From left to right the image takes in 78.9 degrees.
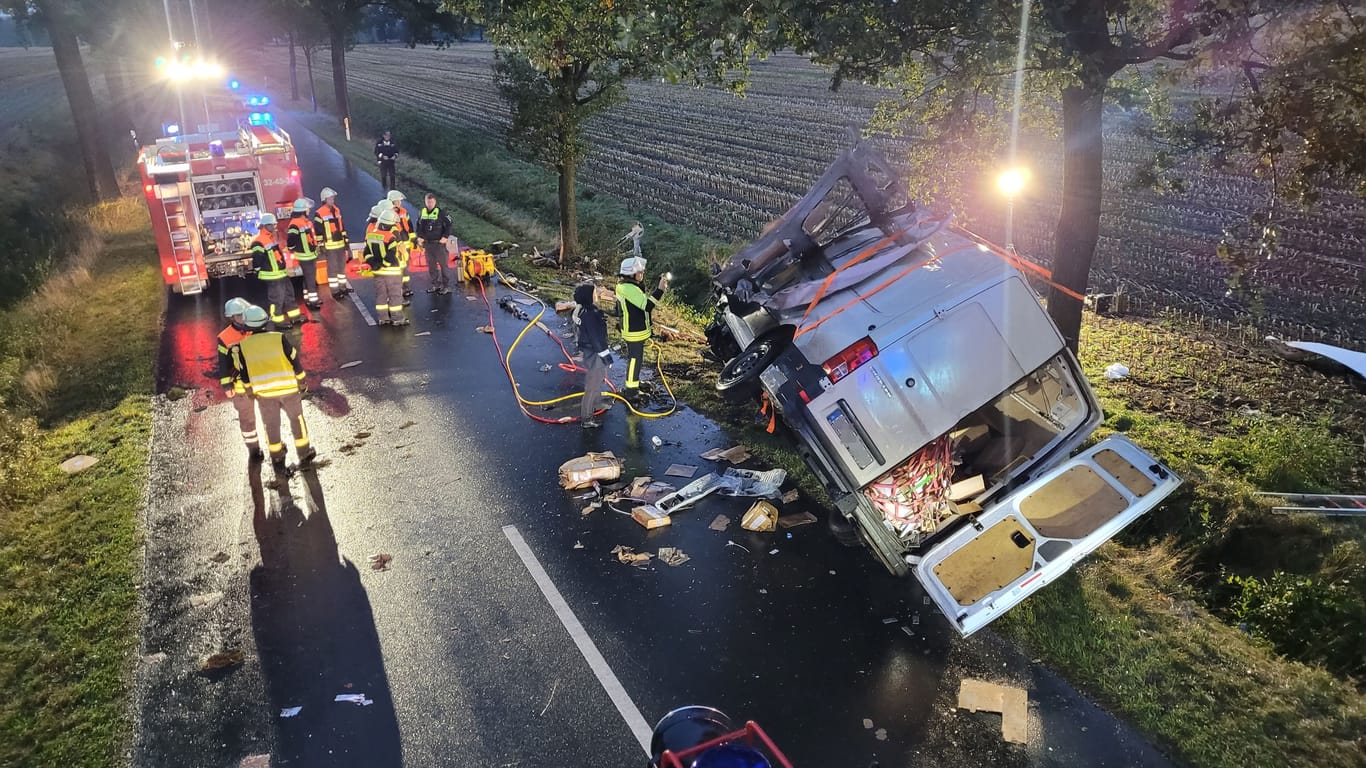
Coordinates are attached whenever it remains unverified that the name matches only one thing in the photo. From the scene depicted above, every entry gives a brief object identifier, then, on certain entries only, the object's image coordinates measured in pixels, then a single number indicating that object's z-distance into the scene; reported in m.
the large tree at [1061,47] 7.26
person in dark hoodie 9.16
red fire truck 12.63
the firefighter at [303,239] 12.48
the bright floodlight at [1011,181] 8.33
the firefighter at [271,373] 7.95
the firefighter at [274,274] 11.27
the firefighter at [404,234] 12.93
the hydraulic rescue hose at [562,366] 10.02
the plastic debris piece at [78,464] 8.36
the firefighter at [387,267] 11.79
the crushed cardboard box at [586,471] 8.17
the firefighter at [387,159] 20.14
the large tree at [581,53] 8.48
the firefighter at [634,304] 9.27
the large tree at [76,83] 18.98
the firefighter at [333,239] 12.98
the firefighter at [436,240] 13.14
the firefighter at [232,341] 7.83
